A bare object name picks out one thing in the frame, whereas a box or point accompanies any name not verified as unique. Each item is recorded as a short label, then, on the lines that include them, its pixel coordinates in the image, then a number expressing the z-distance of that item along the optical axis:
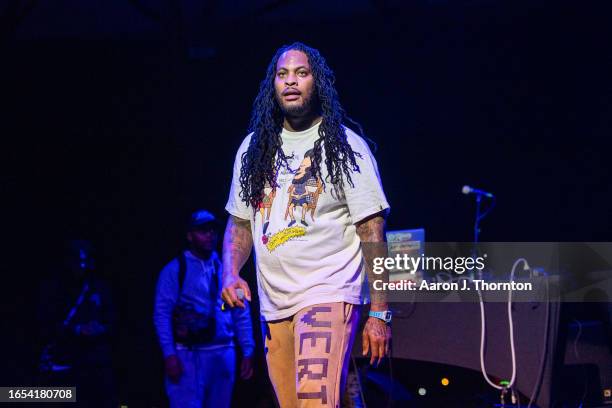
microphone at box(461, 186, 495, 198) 7.00
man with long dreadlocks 3.29
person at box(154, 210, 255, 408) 6.71
